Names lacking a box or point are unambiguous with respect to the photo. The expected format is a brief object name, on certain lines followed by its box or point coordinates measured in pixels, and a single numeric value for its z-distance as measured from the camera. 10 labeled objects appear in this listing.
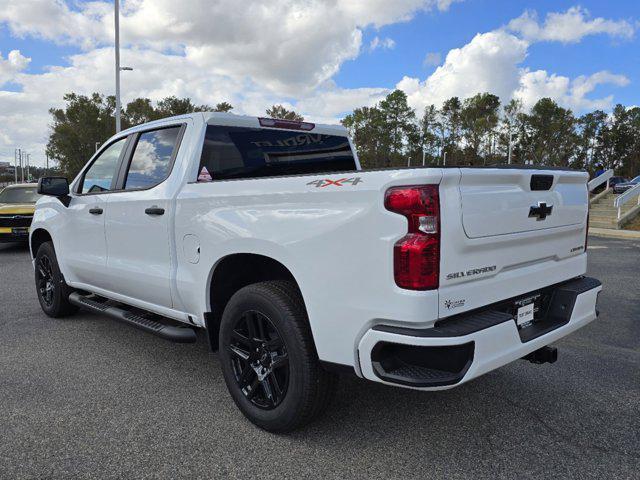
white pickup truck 2.28
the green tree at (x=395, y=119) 76.12
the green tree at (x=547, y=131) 65.88
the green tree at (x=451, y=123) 72.32
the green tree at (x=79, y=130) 60.84
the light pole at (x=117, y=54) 21.37
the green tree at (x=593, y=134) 82.25
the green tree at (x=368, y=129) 76.06
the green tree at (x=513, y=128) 66.06
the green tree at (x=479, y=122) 66.75
